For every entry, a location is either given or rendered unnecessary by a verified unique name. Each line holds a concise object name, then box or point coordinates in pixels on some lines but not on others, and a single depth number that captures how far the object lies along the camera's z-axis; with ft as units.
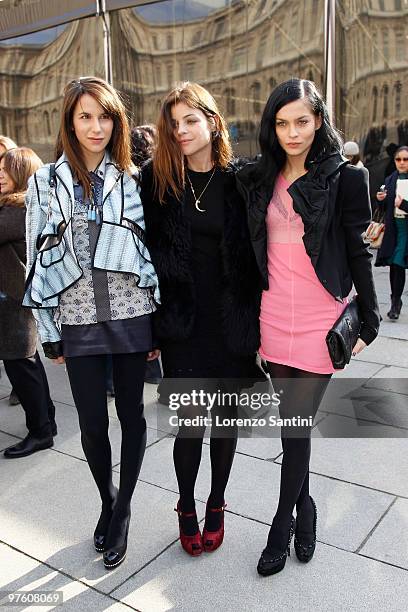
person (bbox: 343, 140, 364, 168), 30.28
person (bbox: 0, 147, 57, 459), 11.01
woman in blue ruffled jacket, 7.54
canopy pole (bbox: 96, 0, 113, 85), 38.86
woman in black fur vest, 7.47
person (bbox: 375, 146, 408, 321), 20.36
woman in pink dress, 7.06
